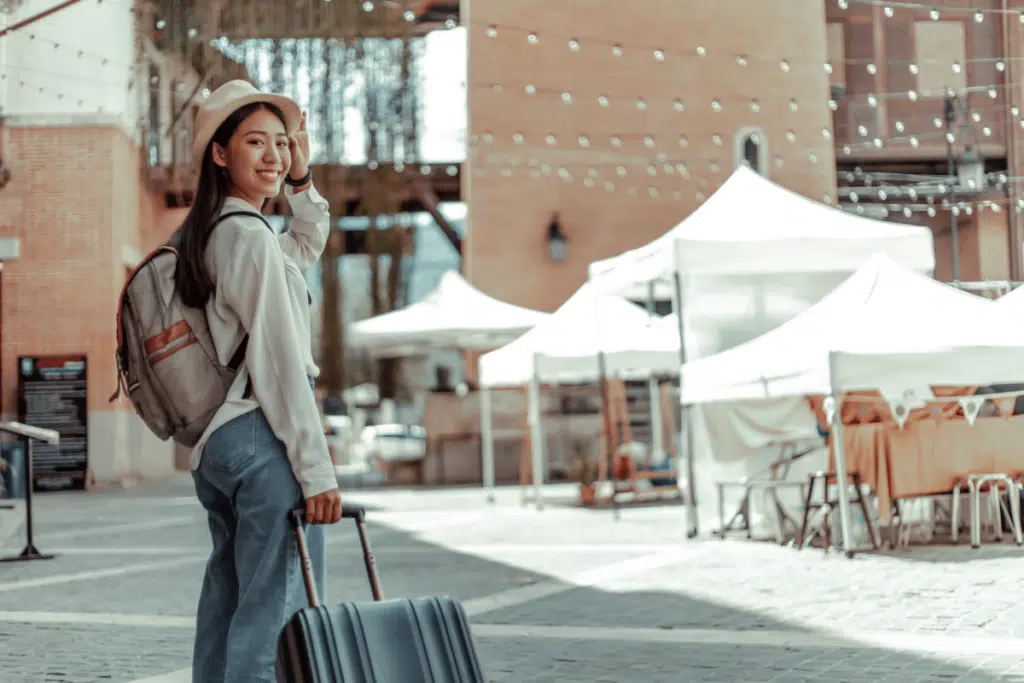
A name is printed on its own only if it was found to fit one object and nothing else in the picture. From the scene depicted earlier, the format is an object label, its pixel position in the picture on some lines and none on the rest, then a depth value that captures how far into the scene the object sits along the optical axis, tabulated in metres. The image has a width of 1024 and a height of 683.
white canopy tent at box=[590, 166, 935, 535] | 10.61
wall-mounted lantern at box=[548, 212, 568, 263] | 21.08
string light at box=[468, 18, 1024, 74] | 18.94
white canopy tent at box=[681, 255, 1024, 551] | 8.86
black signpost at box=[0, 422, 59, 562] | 10.09
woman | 3.08
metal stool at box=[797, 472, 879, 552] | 9.32
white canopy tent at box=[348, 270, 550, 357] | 17.80
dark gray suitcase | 2.79
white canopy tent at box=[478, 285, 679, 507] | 14.12
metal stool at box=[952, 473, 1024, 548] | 9.21
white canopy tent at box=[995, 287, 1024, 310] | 9.37
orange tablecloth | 9.29
